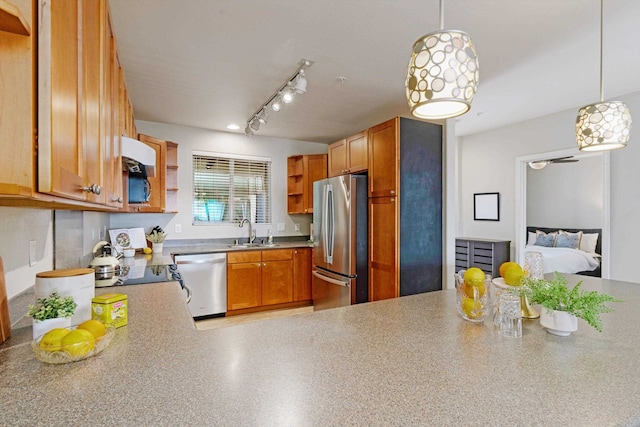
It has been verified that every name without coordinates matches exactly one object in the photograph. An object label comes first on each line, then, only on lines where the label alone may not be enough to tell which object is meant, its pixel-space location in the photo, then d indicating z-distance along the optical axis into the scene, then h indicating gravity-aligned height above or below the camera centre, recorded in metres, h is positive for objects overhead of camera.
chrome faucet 4.57 -0.26
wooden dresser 4.42 -0.59
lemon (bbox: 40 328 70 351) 0.87 -0.35
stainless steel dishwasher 3.72 -0.81
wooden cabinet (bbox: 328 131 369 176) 3.47 +0.68
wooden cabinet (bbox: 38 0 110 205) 0.63 +0.29
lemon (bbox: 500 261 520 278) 1.44 -0.25
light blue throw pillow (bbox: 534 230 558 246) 6.46 -0.44
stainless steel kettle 1.96 -0.38
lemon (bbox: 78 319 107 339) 0.97 -0.36
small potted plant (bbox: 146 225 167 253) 3.71 -0.31
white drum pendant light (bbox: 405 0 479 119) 0.95 +0.44
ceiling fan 4.98 +0.78
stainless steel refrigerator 3.38 -0.29
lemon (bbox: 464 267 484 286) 1.22 -0.25
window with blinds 4.37 +0.36
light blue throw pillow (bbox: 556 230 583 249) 6.12 -0.42
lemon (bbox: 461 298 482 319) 1.21 -0.37
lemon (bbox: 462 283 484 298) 1.23 -0.31
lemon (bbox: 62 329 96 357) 0.88 -0.37
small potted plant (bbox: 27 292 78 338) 0.97 -0.31
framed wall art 4.67 +0.10
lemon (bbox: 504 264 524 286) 1.36 -0.27
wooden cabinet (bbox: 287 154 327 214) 4.69 +0.54
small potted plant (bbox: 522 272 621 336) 1.05 -0.32
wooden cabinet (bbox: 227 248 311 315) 3.98 -0.87
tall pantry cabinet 2.97 +0.05
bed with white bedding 5.15 -0.67
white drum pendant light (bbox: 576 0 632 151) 1.64 +0.46
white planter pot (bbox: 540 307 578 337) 1.08 -0.38
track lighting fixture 2.55 +1.12
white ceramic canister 1.10 -0.26
